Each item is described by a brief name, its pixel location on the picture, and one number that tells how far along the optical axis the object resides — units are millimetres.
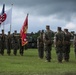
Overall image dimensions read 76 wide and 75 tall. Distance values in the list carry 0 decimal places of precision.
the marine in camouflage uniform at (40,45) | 29688
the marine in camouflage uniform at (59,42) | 24814
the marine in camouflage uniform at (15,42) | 33397
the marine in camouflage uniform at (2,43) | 33756
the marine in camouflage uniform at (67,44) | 26250
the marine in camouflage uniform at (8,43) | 33919
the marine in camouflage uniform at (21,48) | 33438
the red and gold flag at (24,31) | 32031
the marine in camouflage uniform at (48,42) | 25125
